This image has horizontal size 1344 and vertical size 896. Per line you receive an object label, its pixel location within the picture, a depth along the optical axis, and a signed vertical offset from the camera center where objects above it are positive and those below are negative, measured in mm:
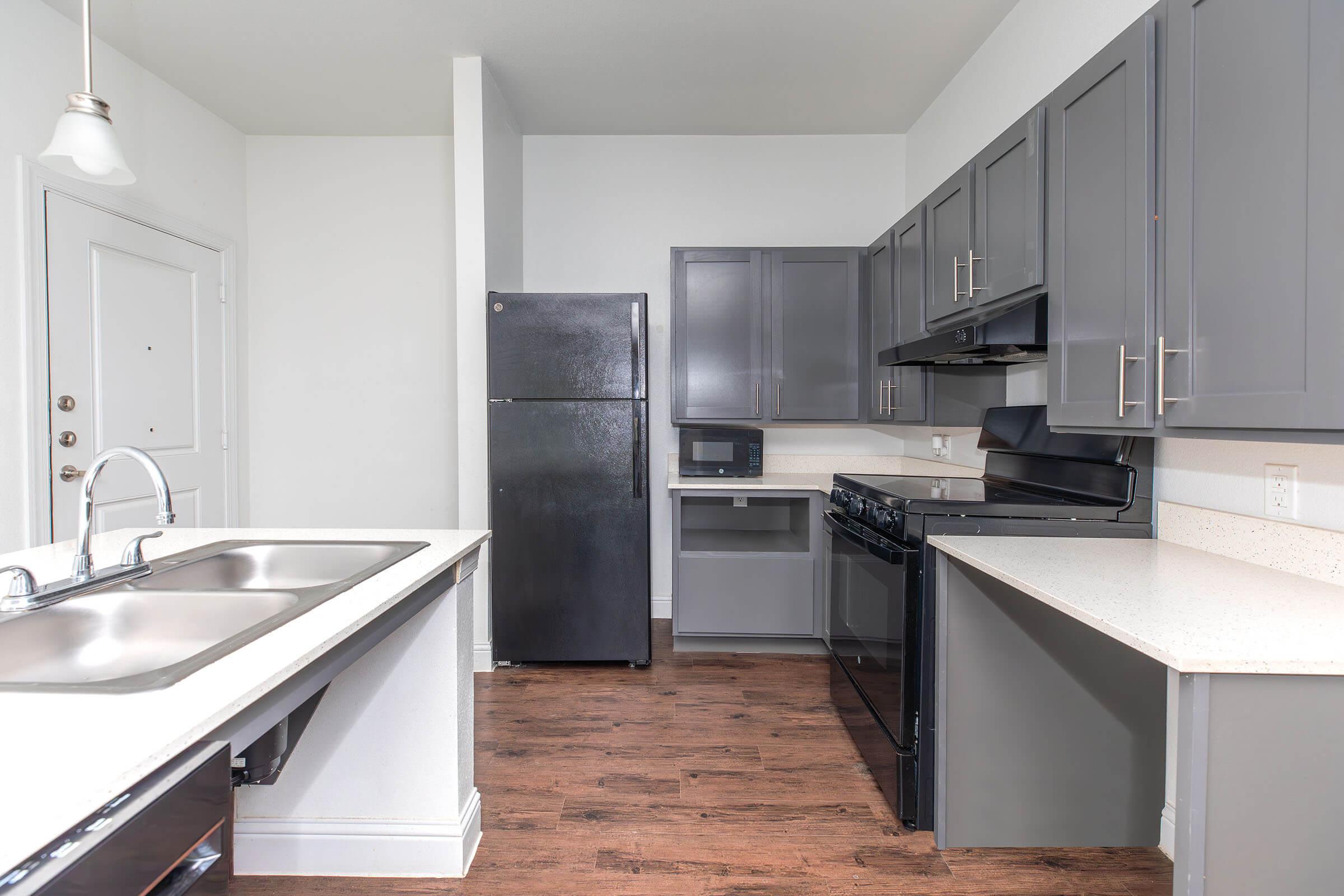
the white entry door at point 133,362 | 2578 +311
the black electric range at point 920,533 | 1823 -319
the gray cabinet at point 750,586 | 3096 -745
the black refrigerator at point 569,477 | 2926 -209
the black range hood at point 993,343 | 1759 +263
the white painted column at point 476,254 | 2932 +822
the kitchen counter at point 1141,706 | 936 -536
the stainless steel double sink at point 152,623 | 1030 -334
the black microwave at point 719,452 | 3402 -117
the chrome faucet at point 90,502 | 1127 -126
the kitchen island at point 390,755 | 1650 -832
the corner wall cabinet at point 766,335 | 3242 +477
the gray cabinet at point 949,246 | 2234 +669
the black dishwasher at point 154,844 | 563 -404
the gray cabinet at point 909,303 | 2633 +533
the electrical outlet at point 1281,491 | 1438 -138
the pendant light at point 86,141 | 1465 +661
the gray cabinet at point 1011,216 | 1784 +635
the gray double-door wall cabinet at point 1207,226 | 1030 +386
